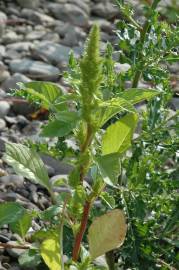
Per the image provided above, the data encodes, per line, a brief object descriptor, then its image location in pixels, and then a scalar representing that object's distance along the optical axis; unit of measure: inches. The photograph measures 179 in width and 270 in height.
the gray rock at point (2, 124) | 170.6
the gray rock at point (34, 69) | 196.0
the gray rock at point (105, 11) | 248.4
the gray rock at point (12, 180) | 145.4
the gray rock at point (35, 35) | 221.4
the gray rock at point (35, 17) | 235.6
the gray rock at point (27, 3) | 241.2
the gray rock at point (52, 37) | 223.1
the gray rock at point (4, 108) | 175.0
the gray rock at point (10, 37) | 216.8
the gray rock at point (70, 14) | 241.6
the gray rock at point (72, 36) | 224.5
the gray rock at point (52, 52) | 208.0
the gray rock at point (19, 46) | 211.9
